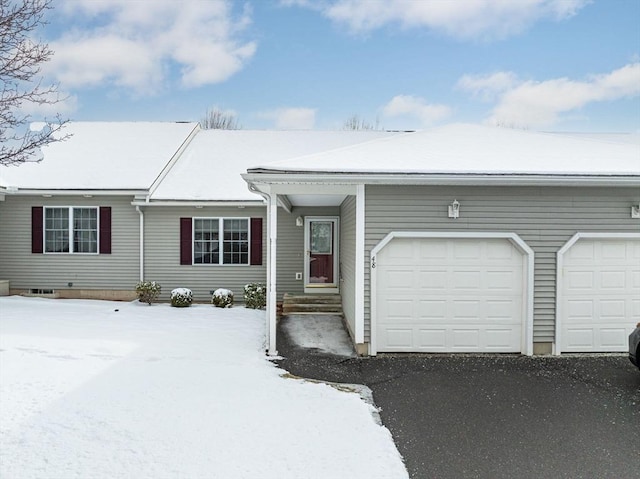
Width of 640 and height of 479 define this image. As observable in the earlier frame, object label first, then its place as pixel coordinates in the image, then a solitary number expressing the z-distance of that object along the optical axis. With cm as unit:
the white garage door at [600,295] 716
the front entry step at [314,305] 1066
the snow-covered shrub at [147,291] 1125
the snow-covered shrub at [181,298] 1087
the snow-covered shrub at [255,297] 1091
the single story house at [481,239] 684
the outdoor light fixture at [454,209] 690
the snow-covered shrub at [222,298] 1098
